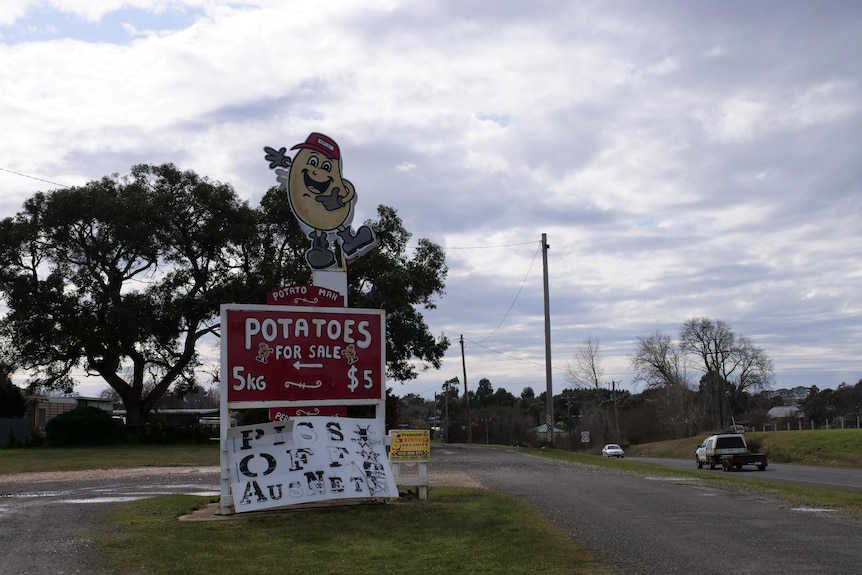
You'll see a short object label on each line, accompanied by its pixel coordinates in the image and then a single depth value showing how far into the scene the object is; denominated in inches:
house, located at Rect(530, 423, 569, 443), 3428.6
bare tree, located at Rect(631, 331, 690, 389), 3873.0
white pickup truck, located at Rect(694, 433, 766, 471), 1305.7
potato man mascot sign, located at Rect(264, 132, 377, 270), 647.8
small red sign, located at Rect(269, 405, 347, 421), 582.2
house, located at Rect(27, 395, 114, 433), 2186.3
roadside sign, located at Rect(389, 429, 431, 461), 620.1
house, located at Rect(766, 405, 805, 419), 4383.9
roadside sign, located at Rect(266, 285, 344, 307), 581.6
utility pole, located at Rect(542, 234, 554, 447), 1704.0
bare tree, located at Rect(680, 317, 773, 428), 3710.6
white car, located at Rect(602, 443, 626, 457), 2278.5
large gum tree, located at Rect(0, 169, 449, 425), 1765.5
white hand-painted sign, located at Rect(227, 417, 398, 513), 530.3
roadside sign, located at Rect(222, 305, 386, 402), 554.3
